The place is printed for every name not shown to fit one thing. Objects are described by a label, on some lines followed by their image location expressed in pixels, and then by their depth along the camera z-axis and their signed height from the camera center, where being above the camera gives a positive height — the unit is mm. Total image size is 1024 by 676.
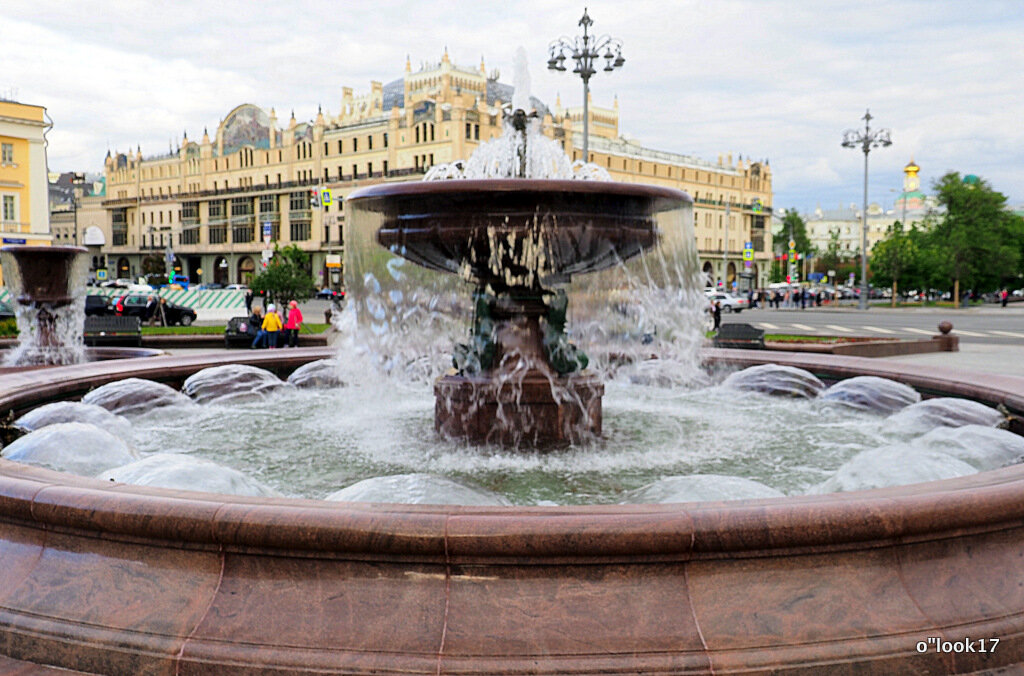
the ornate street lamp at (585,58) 23516 +6180
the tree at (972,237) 55062 +2802
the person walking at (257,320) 19469 -920
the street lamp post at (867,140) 44375 +7074
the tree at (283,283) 26656 -131
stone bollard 19391 -1350
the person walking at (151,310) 30397 -1096
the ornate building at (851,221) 162875 +11125
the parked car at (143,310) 30172 -1083
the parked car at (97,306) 29770 -945
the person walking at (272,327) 17688 -967
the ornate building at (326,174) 71062 +9972
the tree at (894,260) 56250 +1368
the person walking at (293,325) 18578 -1001
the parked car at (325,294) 57156 -1014
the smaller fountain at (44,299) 13336 -319
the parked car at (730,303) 48438 -1259
